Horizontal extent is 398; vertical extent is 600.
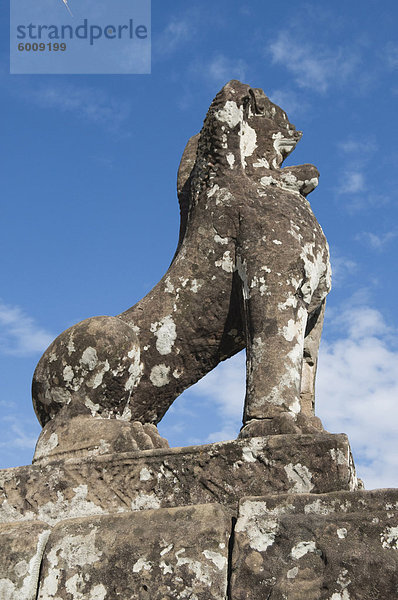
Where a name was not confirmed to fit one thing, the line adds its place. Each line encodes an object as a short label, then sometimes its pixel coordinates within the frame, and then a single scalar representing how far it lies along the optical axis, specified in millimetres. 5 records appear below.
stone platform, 3508
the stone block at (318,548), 3404
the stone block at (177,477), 3971
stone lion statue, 4848
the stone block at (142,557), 3684
